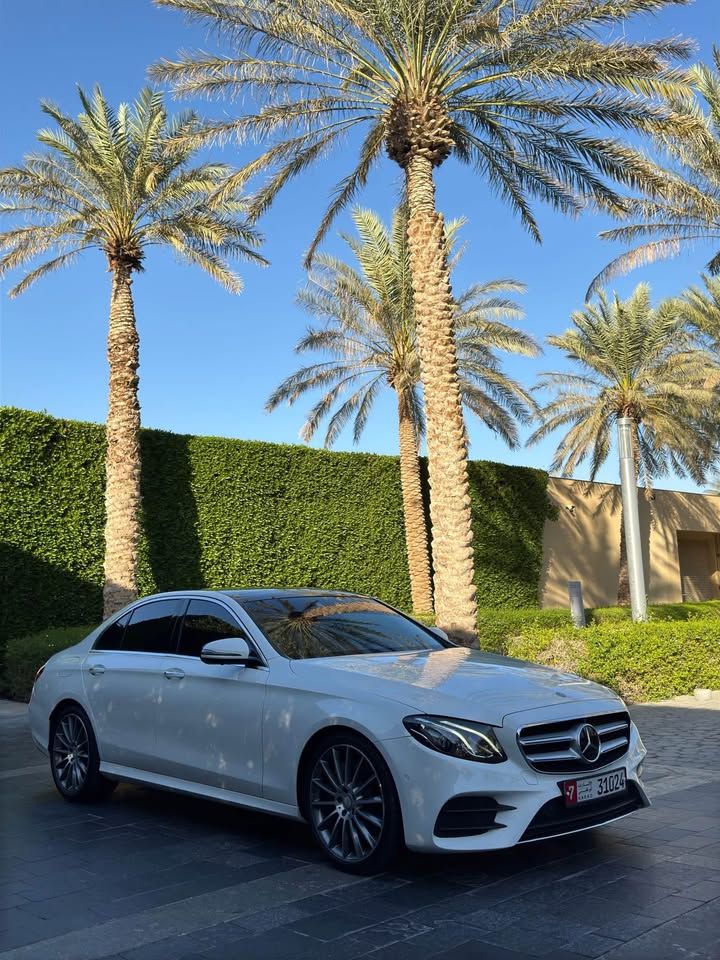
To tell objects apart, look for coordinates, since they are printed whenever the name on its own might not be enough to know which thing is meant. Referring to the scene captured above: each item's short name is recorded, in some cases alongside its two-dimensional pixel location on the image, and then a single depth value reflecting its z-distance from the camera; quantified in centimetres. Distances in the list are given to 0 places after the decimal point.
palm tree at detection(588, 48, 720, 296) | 1814
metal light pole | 1517
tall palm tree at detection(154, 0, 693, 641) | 1295
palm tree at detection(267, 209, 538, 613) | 2175
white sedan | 470
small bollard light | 1766
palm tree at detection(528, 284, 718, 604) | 2658
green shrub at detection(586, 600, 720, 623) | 2170
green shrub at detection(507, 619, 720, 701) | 1230
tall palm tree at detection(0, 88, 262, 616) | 1623
